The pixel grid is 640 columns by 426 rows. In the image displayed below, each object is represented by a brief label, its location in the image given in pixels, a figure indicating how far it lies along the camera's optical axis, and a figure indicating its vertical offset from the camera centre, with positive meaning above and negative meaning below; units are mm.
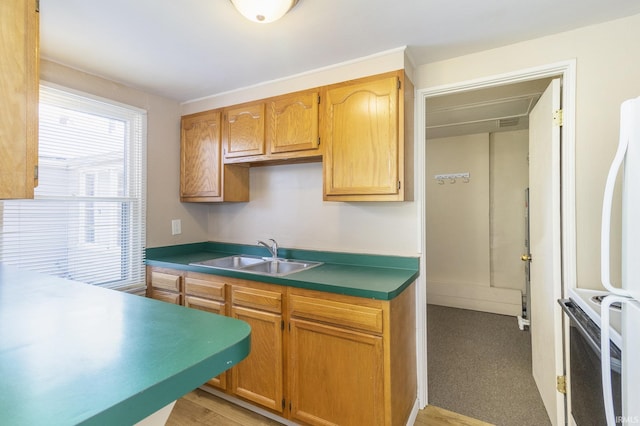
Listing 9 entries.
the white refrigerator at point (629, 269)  852 -162
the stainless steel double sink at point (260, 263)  2412 -411
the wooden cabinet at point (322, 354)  1580 -795
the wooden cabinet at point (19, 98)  711 +276
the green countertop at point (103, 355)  564 -344
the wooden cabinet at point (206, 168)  2578 +400
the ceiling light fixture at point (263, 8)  1365 +940
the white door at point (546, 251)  1779 -240
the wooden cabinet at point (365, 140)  1829 +465
